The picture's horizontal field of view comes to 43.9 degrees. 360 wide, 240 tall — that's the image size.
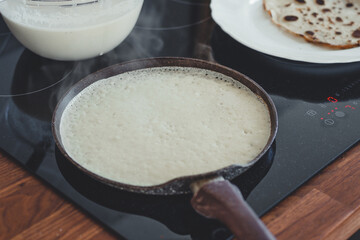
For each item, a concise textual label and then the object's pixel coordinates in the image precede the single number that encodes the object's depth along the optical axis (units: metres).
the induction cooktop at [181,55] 0.68
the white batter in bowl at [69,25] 0.90
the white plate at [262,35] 1.01
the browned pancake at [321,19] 1.11
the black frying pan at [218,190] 0.53
